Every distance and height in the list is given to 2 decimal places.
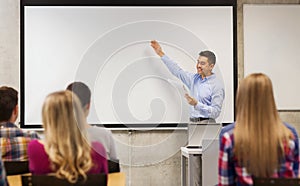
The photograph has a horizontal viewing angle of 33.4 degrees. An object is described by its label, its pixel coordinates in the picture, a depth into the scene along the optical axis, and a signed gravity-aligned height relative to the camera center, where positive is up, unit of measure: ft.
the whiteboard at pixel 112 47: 17.11 +1.47
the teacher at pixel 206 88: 15.84 +0.03
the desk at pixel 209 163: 13.13 -1.95
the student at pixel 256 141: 6.98 -0.74
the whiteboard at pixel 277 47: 17.94 +1.48
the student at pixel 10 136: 9.16 -0.83
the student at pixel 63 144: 7.07 -0.77
